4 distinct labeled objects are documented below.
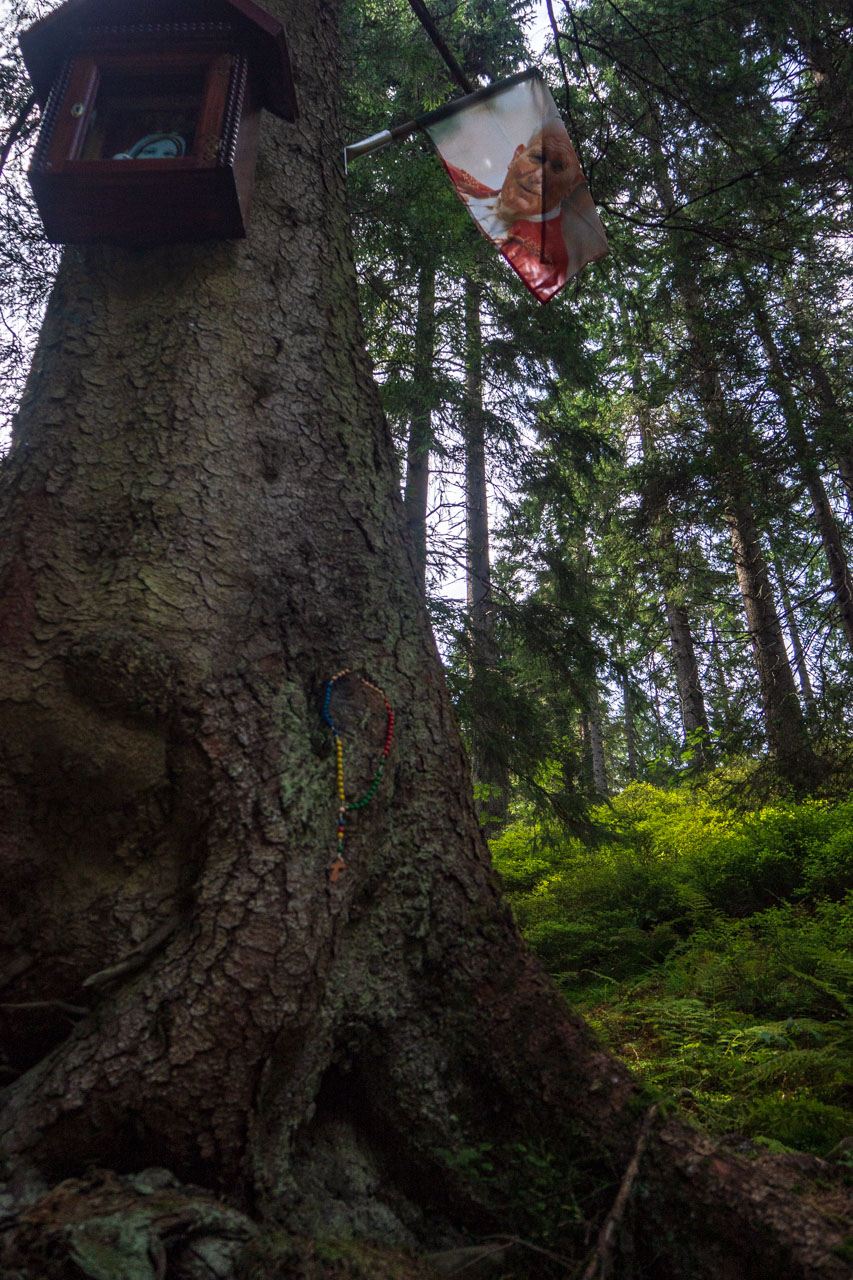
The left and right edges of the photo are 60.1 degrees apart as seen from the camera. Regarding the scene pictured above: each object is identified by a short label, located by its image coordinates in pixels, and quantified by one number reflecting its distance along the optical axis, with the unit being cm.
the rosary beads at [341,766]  200
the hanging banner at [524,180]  365
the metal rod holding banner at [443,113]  351
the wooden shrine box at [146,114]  226
